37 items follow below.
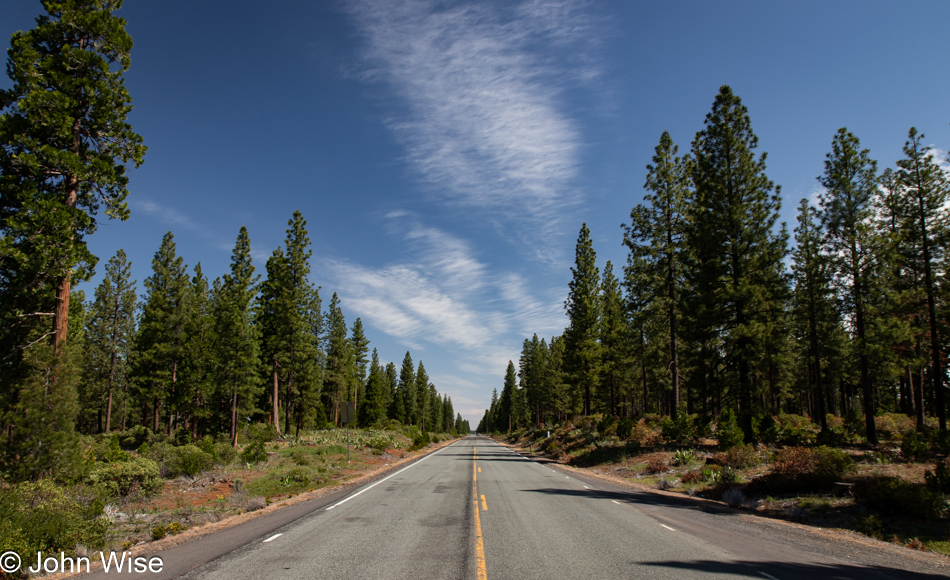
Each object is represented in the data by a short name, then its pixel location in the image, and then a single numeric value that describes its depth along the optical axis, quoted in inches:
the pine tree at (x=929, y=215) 991.0
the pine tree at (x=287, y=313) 1619.1
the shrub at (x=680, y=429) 987.0
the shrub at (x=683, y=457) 822.5
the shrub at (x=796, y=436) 870.4
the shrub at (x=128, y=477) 555.2
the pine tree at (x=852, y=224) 1011.4
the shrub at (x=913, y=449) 713.0
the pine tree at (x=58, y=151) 546.0
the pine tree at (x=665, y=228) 1143.1
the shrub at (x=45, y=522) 271.0
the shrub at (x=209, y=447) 888.5
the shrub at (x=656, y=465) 815.1
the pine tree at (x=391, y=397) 3833.7
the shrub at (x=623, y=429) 1165.7
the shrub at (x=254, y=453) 930.9
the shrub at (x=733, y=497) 549.0
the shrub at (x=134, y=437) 1513.4
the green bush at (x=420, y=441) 1846.5
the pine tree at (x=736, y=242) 909.2
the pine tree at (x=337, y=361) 2588.6
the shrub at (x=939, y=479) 430.9
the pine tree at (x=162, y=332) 1573.6
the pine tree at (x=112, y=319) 1903.3
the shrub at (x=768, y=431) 906.7
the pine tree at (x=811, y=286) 1167.6
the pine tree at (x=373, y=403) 3031.5
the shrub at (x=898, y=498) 406.6
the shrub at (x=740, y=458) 708.7
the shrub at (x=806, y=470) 531.2
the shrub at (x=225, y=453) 918.3
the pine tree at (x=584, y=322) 1692.9
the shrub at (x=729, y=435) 832.3
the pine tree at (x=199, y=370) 1510.8
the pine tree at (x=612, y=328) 1811.0
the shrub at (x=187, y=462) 760.3
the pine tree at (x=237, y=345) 1406.3
